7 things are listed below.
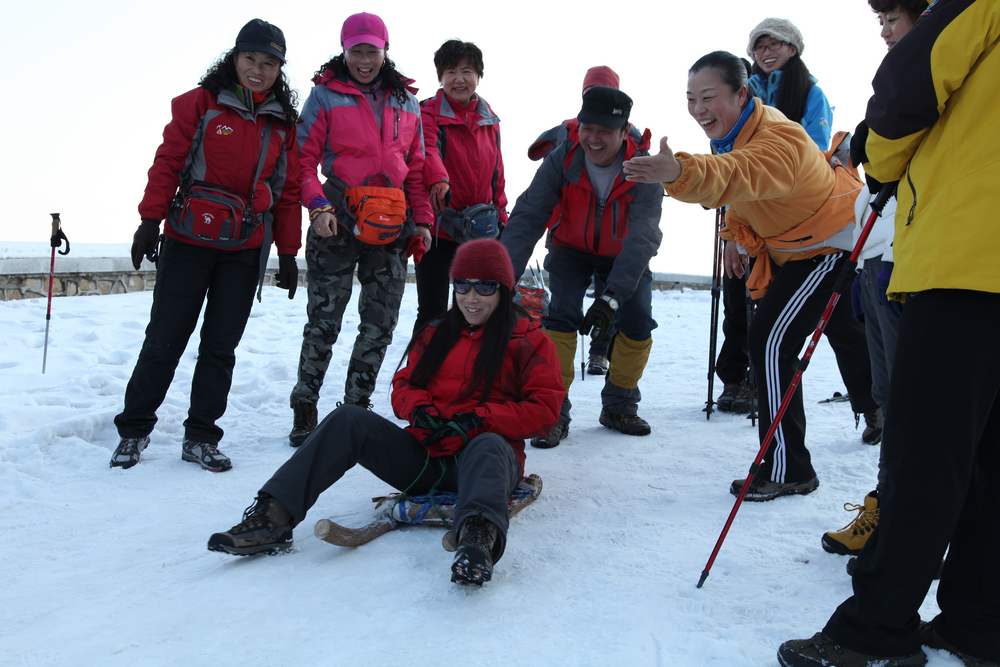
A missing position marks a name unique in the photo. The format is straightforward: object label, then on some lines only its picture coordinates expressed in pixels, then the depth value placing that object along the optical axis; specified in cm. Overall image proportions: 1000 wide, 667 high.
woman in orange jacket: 330
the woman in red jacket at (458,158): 528
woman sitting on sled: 280
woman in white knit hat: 489
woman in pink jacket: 455
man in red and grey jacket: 427
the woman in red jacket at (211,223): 418
